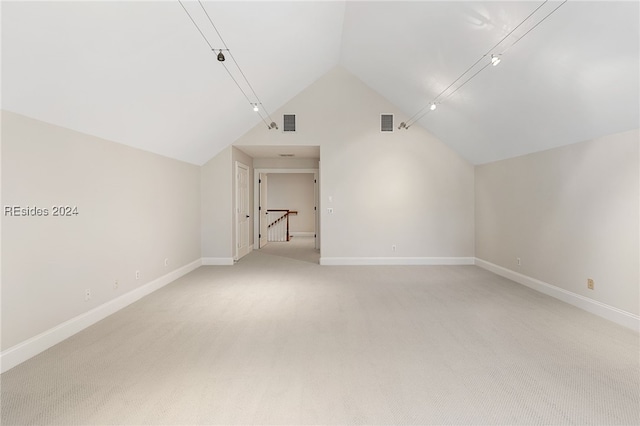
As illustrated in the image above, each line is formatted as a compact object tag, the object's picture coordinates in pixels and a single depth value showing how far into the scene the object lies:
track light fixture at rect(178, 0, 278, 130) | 3.22
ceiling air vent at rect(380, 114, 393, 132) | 6.70
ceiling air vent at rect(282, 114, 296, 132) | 6.65
